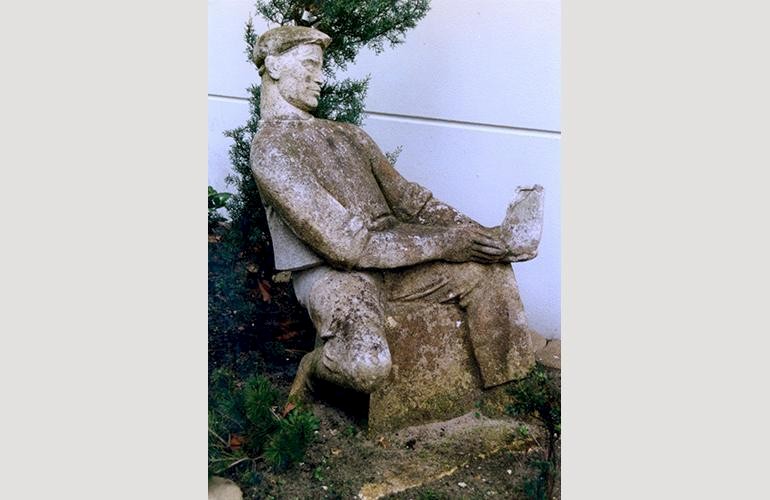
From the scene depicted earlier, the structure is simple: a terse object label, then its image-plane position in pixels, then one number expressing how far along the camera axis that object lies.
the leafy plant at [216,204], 5.43
